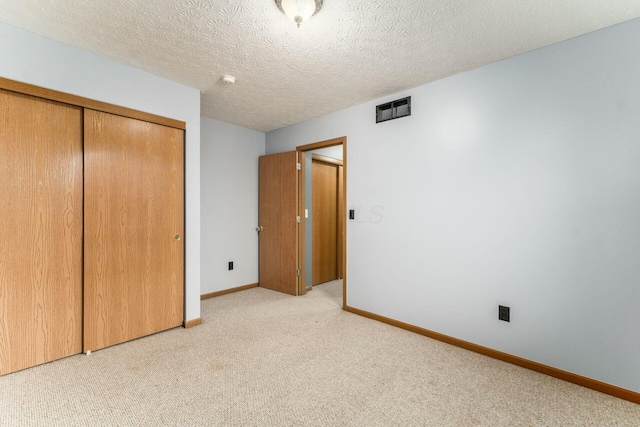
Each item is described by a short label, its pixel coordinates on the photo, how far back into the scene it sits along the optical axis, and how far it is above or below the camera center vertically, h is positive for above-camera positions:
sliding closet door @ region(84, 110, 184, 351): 2.28 -0.10
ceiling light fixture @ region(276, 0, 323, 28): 1.58 +1.18
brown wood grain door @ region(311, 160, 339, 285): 4.41 -0.10
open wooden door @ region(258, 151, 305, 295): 3.90 -0.09
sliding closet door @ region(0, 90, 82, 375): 1.93 -0.09
